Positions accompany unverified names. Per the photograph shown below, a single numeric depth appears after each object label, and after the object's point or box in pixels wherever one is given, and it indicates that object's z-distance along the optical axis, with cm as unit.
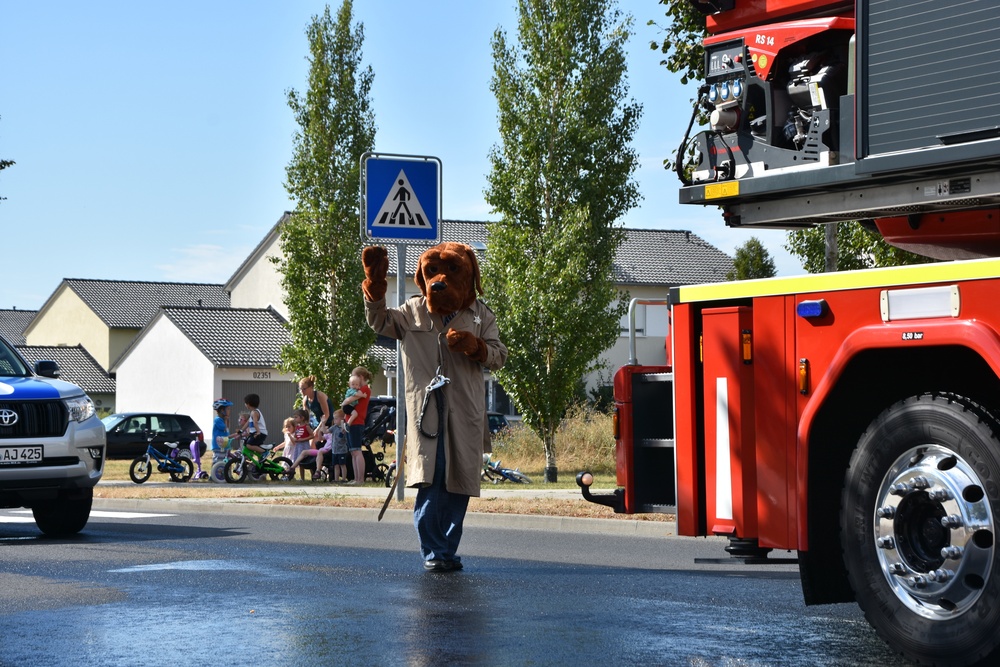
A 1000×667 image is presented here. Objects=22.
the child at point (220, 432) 2577
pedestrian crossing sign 1477
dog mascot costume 911
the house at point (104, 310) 8175
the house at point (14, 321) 10831
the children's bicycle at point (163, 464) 2686
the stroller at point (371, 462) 2298
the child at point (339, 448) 2250
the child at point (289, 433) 2388
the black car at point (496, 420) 4134
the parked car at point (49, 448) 1188
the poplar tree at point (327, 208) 3997
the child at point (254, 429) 2430
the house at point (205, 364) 5850
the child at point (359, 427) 2180
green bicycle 2380
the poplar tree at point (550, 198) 2923
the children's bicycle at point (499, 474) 2189
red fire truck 509
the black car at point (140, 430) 3941
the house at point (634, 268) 6131
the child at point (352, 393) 2172
